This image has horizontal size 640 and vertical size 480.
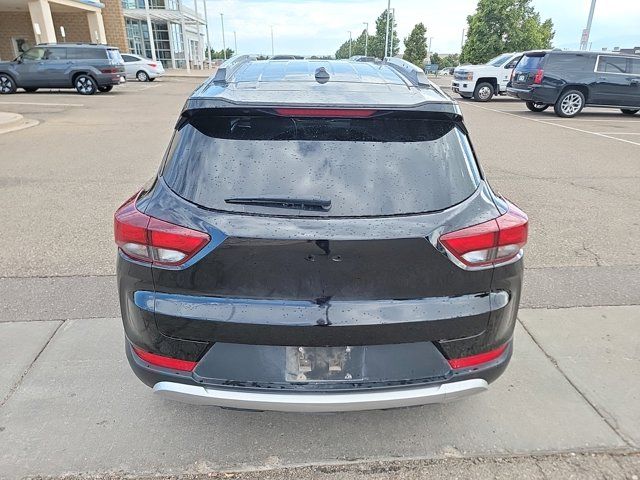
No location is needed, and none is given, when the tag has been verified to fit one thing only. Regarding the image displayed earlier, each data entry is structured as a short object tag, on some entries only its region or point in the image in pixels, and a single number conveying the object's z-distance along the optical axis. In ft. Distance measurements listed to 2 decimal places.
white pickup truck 62.64
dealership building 91.10
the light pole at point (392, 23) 197.83
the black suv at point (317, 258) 6.16
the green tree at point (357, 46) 322.55
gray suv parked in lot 63.67
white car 93.81
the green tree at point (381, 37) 235.20
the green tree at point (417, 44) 217.15
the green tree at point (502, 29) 114.83
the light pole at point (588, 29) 79.46
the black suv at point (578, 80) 47.24
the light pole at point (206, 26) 152.23
